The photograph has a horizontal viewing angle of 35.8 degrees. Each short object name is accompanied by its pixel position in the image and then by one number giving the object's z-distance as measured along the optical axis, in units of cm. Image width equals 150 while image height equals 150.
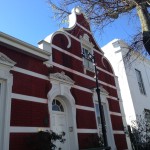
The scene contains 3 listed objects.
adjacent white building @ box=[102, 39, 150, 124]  1750
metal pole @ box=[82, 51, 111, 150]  886
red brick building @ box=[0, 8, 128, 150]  845
